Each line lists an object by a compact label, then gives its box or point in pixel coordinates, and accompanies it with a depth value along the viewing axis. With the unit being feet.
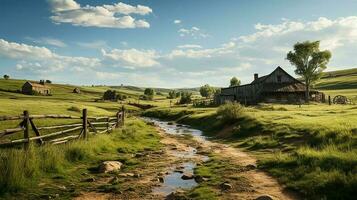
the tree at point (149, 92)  535.27
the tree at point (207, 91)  571.56
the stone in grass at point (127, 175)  46.57
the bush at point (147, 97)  505.17
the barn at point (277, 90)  240.53
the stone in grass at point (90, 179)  43.42
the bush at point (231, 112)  120.88
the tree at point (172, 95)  561.02
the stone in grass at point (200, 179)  44.45
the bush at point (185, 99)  354.13
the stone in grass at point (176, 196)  36.69
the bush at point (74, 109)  155.44
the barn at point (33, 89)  403.75
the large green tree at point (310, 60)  266.77
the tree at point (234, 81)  523.70
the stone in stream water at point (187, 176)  46.33
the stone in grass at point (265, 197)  35.33
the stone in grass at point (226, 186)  40.43
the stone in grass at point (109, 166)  48.78
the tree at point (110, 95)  418.25
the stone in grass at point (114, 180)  42.89
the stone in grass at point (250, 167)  52.16
